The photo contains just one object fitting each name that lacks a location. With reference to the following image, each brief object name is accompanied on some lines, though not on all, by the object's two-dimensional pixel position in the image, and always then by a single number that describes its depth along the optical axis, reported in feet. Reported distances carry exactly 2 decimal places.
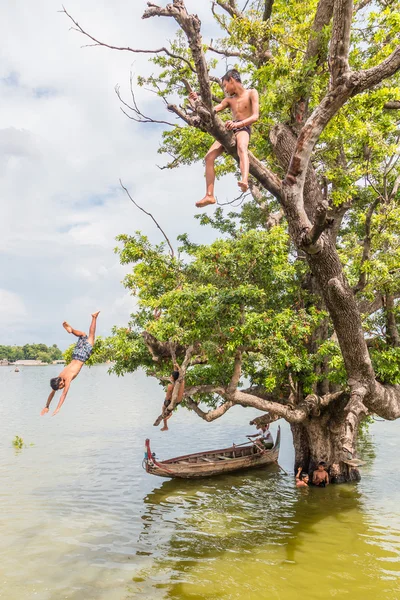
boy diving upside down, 18.29
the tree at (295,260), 22.11
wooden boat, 46.13
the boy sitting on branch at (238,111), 16.94
